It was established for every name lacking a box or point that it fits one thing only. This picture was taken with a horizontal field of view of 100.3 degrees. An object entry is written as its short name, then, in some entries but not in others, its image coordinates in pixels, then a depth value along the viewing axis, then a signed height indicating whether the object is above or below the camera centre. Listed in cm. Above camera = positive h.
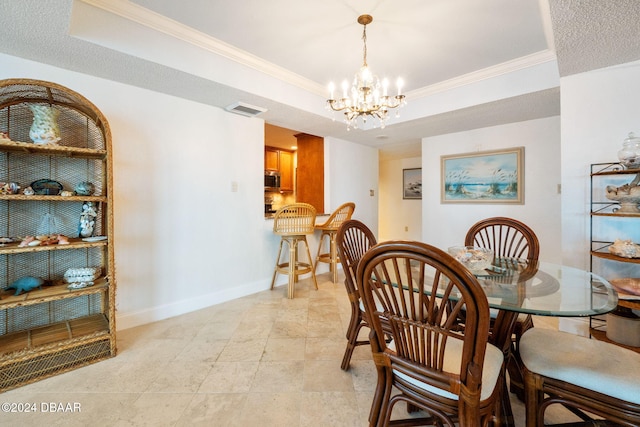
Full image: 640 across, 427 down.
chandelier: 201 +90
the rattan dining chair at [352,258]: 165 -32
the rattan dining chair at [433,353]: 80 -53
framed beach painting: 353 +49
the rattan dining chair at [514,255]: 149 -29
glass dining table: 104 -37
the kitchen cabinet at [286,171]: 617 +96
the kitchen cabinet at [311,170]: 429 +69
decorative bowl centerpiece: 150 -27
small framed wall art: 614 +66
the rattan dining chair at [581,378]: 94 -62
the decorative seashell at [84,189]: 188 +16
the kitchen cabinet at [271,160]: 586 +116
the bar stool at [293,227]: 307 -18
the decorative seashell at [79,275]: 182 -43
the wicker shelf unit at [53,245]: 166 -21
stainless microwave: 566 +67
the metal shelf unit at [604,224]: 200 -10
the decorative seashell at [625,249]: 177 -25
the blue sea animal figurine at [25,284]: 173 -48
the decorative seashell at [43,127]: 171 +55
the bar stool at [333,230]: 351 -25
